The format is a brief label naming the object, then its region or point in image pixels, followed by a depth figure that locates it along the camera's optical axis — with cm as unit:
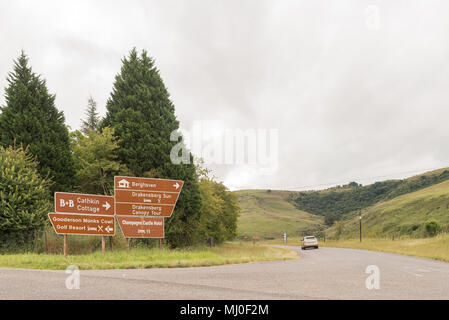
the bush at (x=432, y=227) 5922
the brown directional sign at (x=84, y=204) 1712
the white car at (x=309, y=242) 4622
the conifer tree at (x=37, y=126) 2689
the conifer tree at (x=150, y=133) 2774
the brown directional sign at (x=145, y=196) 1913
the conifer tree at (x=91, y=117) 6728
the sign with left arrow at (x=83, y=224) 1695
